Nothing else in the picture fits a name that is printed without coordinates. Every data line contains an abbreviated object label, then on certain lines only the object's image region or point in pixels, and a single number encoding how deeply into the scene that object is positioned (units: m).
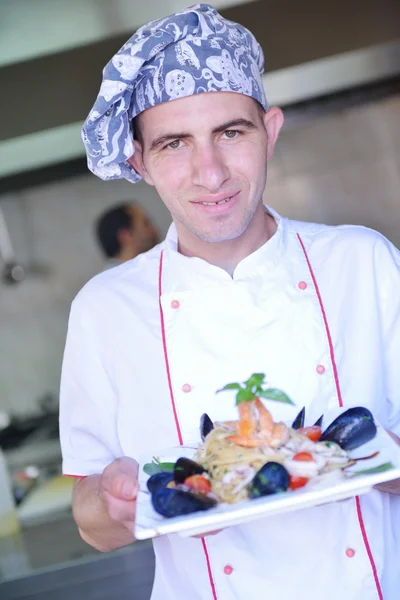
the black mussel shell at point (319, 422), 1.20
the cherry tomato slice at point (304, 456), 1.06
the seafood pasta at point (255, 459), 1.02
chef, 1.31
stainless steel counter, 2.99
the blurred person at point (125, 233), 3.94
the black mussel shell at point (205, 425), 1.24
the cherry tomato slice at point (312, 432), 1.15
